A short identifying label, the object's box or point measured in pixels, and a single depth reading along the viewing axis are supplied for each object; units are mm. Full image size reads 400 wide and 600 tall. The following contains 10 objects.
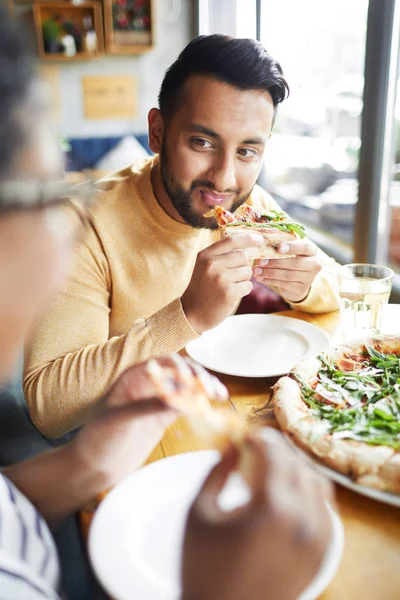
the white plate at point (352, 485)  844
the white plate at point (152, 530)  705
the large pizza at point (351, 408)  878
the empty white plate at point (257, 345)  1364
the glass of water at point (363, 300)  1559
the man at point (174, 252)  1348
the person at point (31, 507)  517
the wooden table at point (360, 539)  736
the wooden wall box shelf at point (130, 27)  5355
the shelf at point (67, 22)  5180
